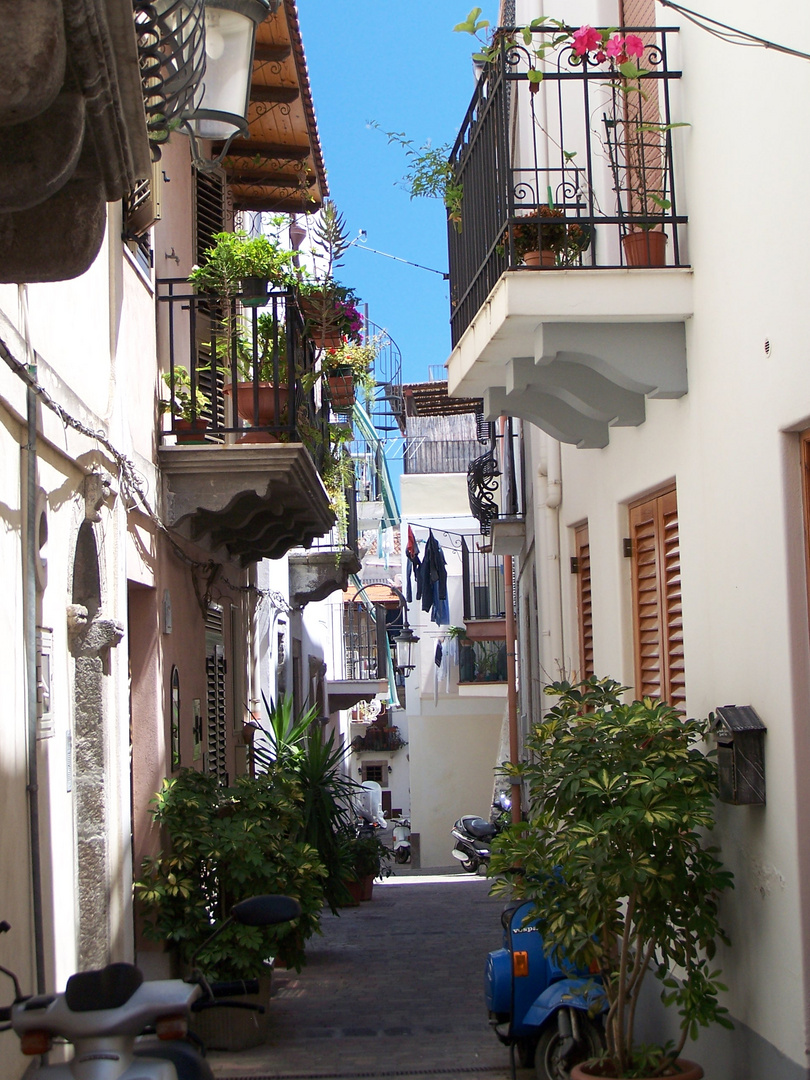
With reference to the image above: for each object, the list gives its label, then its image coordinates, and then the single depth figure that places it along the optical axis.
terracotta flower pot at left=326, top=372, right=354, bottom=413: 12.61
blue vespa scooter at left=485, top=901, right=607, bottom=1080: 6.00
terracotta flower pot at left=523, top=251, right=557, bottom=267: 6.54
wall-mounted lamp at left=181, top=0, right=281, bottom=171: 6.32
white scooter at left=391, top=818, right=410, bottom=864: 29.78
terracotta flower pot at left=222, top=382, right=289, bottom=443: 9.81
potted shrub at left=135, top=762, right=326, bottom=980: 7.48
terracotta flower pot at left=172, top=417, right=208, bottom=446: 8.76
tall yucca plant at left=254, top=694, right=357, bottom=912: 10.37
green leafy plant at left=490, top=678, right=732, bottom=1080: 5.00
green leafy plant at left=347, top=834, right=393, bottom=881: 12.95
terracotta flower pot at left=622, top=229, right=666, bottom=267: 6.12
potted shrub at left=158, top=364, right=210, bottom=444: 8.89
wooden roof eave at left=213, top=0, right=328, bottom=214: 10.33
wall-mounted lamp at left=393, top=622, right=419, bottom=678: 27.05
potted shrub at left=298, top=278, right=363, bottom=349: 10.34
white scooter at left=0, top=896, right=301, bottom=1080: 2.82
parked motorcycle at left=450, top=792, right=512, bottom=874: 18.70
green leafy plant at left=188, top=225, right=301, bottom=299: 9.14
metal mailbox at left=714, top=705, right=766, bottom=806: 4.89
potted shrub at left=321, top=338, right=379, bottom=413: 11.98
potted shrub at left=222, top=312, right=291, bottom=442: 9.69
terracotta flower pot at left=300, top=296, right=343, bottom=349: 10.35
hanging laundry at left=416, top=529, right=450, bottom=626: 25.12
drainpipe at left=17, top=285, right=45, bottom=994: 5.11
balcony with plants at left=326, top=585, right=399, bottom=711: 23.52
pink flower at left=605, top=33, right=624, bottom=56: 5.80
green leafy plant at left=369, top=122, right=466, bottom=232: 7.71
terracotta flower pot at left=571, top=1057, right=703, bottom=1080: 5.18
